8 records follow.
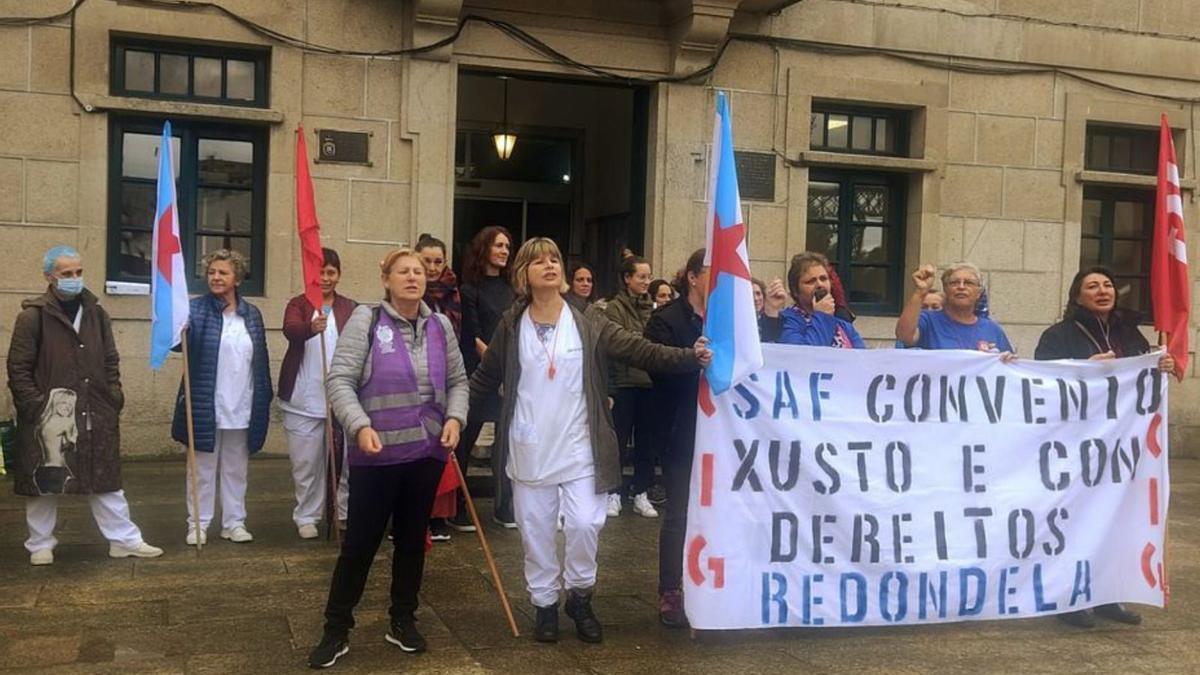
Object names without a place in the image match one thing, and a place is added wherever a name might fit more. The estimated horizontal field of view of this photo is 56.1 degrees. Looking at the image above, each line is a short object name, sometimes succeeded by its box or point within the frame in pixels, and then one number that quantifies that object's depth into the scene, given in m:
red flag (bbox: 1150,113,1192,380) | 5.90
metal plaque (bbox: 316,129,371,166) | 9.73
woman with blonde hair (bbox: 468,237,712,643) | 5.02
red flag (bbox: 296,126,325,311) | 6.64
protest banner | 5.19
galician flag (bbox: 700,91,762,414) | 4.99
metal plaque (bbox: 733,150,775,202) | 10.77
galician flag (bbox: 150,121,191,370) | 6.68
